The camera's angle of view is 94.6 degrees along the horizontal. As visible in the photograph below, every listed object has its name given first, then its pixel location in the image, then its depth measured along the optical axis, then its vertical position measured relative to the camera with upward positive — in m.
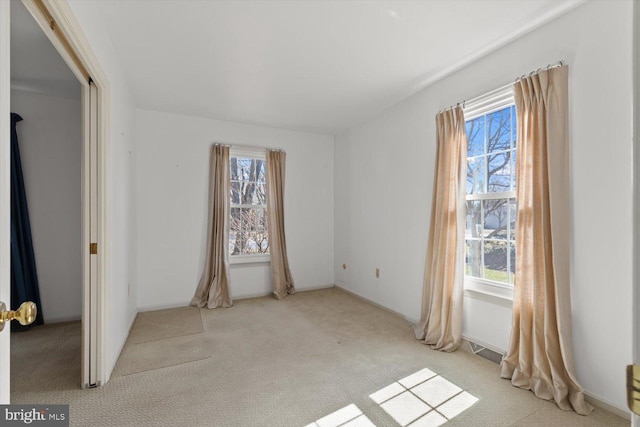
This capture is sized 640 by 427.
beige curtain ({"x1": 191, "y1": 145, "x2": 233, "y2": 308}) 3.97 -0.35
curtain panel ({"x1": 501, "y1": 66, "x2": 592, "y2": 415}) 1.92 -0.27
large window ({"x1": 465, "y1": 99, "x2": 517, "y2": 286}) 2.44 +0.14
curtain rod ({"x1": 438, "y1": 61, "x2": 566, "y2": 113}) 2.03 +1.00
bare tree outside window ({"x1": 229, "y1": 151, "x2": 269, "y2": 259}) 4.39 +0.15
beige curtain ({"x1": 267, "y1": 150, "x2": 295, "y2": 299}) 4.41 -0.11
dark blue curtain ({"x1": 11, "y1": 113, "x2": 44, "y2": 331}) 3.12 -0.26
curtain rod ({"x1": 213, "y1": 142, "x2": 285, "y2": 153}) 4.16 +1.02
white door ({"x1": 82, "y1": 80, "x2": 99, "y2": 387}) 2.04 -0.17
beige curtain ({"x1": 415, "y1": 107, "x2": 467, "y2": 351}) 2.67 -0.21
